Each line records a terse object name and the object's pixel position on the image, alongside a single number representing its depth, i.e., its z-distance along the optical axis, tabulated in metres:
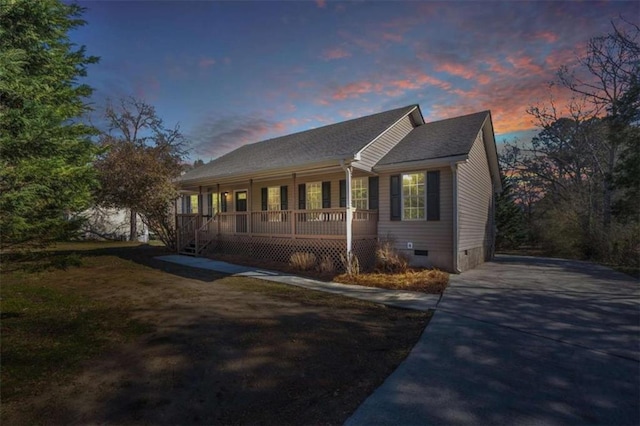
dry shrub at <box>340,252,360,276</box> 10.53
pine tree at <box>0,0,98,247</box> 6.37
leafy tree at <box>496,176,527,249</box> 22.33
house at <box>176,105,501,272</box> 11.37
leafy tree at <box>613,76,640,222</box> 12.76
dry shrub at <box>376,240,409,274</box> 11.02
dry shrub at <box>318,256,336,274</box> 11.24
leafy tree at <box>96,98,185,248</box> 15.83
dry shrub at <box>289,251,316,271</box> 11.73
